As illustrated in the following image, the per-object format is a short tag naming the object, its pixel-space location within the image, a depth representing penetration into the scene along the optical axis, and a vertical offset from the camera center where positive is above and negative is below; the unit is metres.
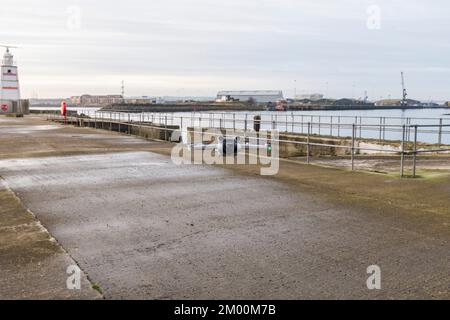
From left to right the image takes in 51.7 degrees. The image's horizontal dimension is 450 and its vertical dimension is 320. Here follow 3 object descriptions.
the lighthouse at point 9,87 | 50.50 +0.95
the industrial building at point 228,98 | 186.75 -1.28
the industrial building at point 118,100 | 182.85 -1.88
